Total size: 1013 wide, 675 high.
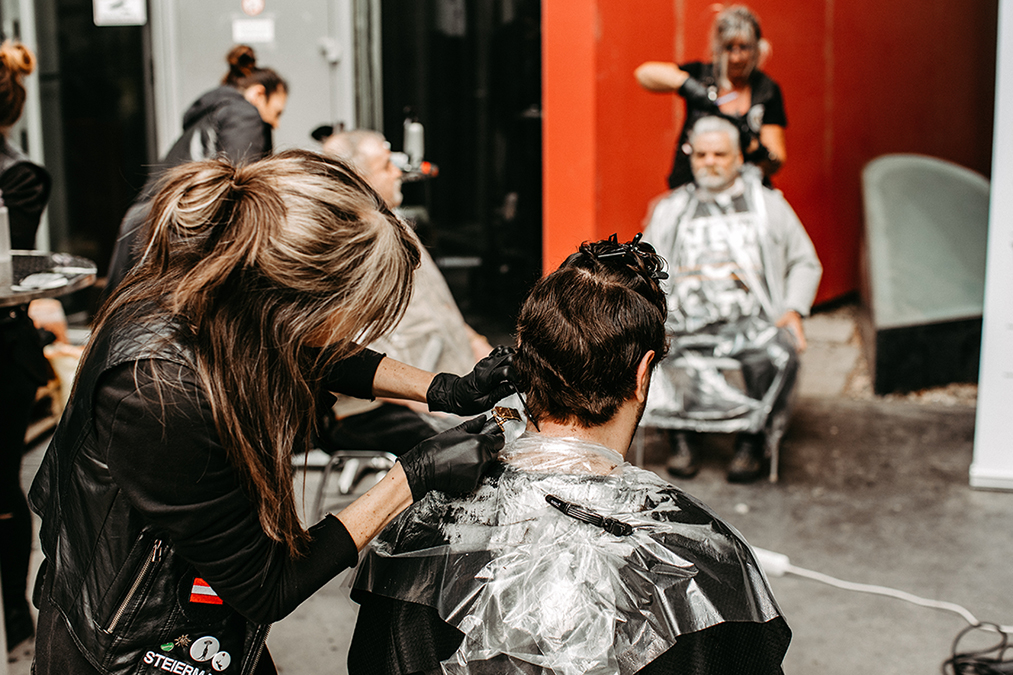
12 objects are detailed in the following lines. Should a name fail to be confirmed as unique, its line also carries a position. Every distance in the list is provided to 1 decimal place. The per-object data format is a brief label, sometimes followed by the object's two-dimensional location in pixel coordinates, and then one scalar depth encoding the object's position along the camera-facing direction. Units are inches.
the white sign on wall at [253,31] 173.5
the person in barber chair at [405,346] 107.7
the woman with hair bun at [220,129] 120.9
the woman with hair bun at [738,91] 151.9
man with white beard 143.1
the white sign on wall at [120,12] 176.2
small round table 68.3
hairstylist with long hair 43.6
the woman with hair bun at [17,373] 86.7
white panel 130.2
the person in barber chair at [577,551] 50.4
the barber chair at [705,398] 141.9
